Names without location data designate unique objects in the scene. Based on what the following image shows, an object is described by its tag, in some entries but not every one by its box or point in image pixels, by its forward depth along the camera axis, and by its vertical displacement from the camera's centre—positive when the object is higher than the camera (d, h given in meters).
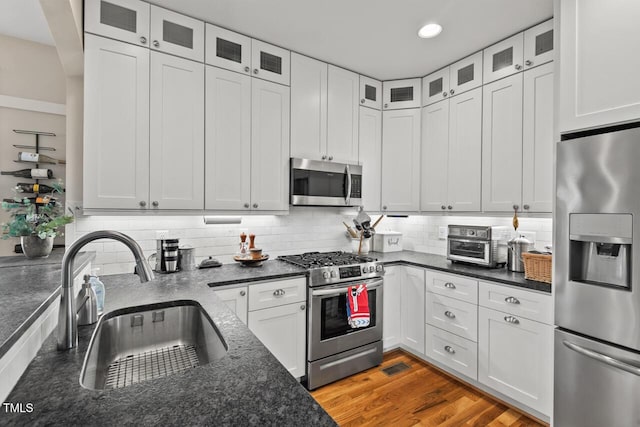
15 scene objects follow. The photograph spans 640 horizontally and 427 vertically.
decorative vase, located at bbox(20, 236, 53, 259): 1.90 -0.23
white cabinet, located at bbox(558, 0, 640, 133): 1.53 +0.77
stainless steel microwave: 2.87 +0.26
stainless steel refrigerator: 1.48 -0.35
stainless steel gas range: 2.48 -0.90
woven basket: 2.14 -0.38
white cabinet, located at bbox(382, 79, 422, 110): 3.36 +1.26
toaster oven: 2.60 -0.28
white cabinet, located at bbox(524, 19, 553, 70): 2.33 +1.26
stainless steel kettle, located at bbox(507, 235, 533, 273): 2.43 -0.29
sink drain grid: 1.12 -0.61
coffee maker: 2.28 -0.33
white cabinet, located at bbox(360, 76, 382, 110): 3.31 +1.25
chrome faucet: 0.94 -0.22
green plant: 1.87 -0.08
